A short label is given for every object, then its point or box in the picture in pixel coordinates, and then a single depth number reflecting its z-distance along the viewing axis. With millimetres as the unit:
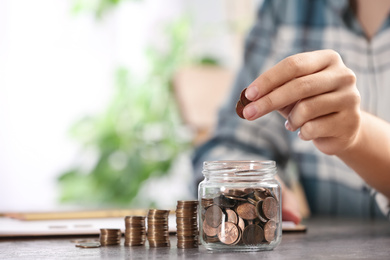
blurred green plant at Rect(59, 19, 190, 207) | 3594
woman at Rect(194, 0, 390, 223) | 1522
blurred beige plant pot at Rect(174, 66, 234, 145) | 3164
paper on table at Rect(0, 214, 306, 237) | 943
